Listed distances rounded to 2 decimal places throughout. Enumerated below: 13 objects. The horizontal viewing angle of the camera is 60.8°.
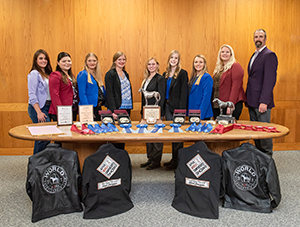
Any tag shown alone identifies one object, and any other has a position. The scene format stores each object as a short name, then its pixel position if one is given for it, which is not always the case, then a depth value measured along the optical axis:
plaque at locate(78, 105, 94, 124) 2.78
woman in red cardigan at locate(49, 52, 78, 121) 3.18
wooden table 2.24
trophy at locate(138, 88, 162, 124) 2.91
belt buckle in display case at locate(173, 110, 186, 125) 2.83
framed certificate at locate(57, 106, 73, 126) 2.73
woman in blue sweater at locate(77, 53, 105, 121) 3.36
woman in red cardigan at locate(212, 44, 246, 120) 3.35
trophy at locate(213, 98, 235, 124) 2.78
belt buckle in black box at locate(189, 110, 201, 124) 2.79
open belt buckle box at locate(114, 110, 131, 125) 2.79
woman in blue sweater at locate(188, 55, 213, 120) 3.38
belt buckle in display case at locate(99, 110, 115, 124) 2.78
